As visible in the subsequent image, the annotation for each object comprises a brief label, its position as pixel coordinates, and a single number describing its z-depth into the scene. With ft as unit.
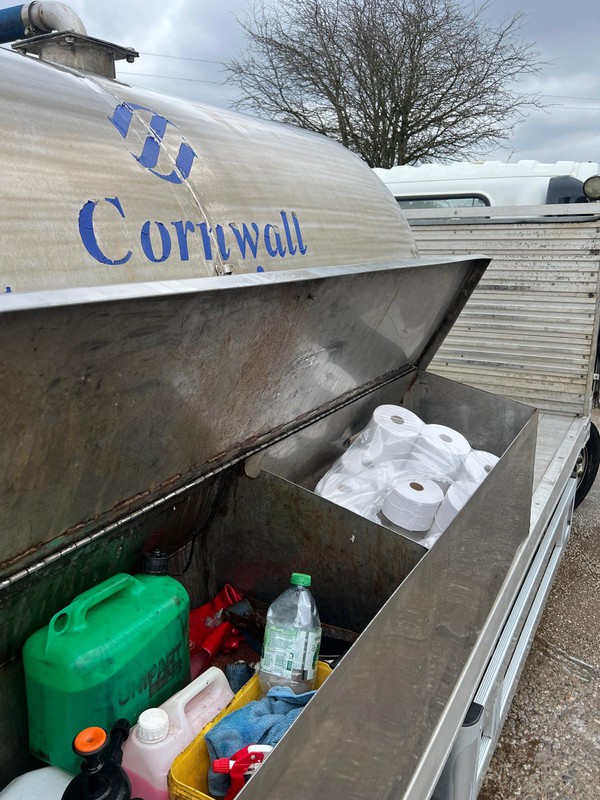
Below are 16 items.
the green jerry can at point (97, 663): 4.26
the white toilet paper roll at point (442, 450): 7.82
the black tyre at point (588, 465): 13.26
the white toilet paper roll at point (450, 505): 6.68
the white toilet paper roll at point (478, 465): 7.55
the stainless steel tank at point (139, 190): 3.77
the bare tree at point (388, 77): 36.01
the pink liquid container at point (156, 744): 4.13
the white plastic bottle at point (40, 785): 4.17
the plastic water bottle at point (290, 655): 4.91
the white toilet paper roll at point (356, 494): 6.97
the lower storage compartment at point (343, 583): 3.35
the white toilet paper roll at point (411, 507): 6.67
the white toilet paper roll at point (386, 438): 7.84
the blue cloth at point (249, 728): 4.01
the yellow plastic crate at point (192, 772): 3.74
